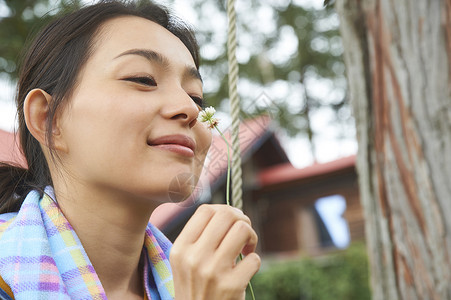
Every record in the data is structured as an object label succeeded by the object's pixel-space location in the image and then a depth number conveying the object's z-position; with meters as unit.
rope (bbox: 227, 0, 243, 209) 1.18
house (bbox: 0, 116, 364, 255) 10.81
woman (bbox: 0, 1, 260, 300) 0.98
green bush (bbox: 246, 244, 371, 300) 8.99
